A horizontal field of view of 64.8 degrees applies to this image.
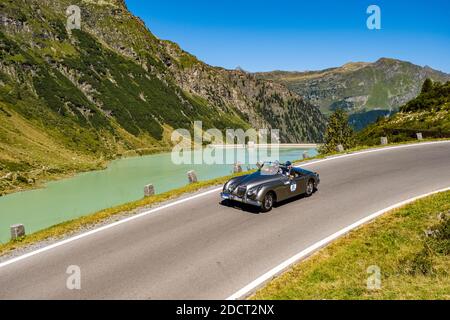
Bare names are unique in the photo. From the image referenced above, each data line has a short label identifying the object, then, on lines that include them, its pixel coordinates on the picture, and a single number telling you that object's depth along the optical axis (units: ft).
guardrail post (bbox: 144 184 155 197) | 52.57
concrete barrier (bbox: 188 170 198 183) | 59.55
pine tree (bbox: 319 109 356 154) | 185.57
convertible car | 43.37
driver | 48.41
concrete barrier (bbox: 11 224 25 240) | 39.06
